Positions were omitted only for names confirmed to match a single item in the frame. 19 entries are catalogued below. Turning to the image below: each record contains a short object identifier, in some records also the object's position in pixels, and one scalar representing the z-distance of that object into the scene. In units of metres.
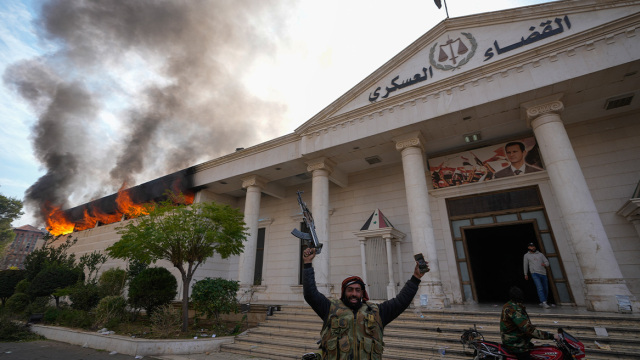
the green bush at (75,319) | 10.41
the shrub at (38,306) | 12.82
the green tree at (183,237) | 9.37
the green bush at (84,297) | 12.09
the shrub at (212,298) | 9.44
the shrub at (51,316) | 11.84
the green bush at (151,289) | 11.22
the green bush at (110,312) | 10.12
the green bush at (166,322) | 8.76
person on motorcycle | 4.16
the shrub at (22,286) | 15.04
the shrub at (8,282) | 16.09
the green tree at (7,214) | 35.94
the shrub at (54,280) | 13.95
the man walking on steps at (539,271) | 8.98
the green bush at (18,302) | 13.70
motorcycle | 3.98
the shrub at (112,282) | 12.96
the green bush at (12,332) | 9.64
